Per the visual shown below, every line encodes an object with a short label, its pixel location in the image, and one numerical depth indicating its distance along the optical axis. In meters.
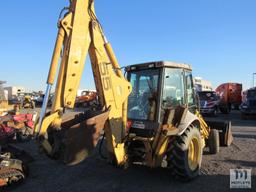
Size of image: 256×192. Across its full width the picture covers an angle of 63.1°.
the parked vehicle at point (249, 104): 13.09
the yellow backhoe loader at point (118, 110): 3.21
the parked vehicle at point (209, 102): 14.18
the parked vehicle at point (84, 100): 23.04
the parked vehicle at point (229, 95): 16.82
